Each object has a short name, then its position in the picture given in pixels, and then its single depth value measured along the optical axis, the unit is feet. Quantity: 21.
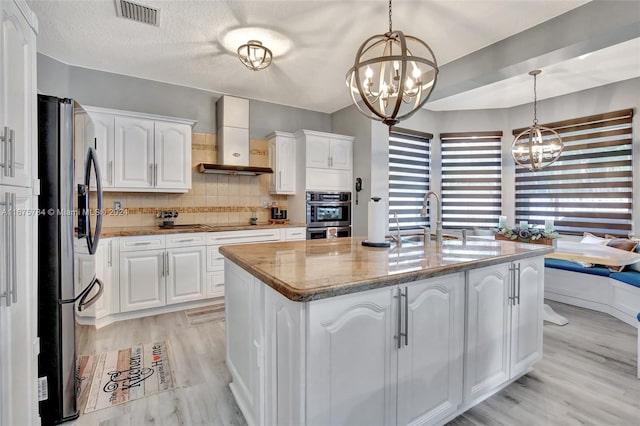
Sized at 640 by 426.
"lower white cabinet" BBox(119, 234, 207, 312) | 10.30
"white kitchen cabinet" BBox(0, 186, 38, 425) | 3.76
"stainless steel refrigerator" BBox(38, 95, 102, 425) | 5.22
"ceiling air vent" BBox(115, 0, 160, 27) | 7.60
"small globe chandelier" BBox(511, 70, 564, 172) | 12.86
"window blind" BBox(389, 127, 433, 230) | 16.16
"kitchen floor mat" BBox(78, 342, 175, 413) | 6.32
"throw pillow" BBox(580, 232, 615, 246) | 12.25
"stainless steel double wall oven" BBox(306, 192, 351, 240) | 14.08
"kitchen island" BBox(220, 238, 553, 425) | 3.89
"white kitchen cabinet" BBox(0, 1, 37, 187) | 3.68
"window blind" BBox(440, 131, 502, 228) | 17.22
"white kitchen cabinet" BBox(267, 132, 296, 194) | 14.16
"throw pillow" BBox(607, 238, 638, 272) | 10.74
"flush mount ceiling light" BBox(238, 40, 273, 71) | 9.02
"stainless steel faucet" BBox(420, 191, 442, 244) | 7.63
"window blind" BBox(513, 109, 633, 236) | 13.08
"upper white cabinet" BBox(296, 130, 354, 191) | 13.88
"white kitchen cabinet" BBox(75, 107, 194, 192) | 10.56
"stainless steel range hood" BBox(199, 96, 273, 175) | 13.04
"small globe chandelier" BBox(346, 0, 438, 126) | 5.01
